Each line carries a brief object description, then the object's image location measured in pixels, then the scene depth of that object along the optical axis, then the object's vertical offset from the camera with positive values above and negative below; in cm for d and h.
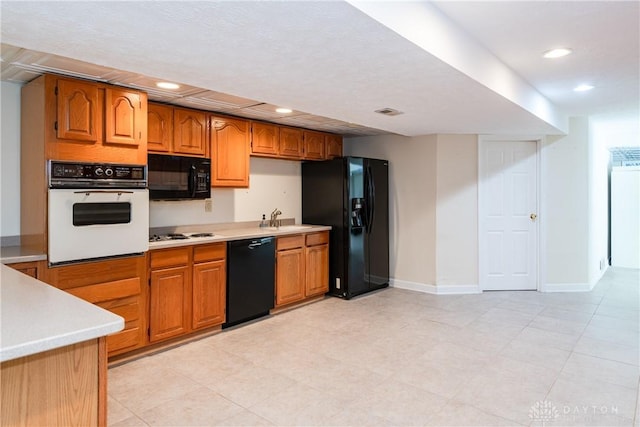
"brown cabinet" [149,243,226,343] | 330 -66
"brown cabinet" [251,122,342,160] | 451 +86
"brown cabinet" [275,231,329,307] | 444 -63
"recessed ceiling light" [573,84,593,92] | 370 +116
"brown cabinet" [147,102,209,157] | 352 +75
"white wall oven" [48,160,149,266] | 272 +2
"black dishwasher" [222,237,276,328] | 387 -66
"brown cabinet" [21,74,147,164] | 275 +67
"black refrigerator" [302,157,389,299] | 498 -3
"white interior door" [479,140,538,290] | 534 -4
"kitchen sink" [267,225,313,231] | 474 -17
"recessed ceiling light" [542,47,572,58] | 274 +112
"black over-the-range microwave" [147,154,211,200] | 361 +34
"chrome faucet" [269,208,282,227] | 491 -8
